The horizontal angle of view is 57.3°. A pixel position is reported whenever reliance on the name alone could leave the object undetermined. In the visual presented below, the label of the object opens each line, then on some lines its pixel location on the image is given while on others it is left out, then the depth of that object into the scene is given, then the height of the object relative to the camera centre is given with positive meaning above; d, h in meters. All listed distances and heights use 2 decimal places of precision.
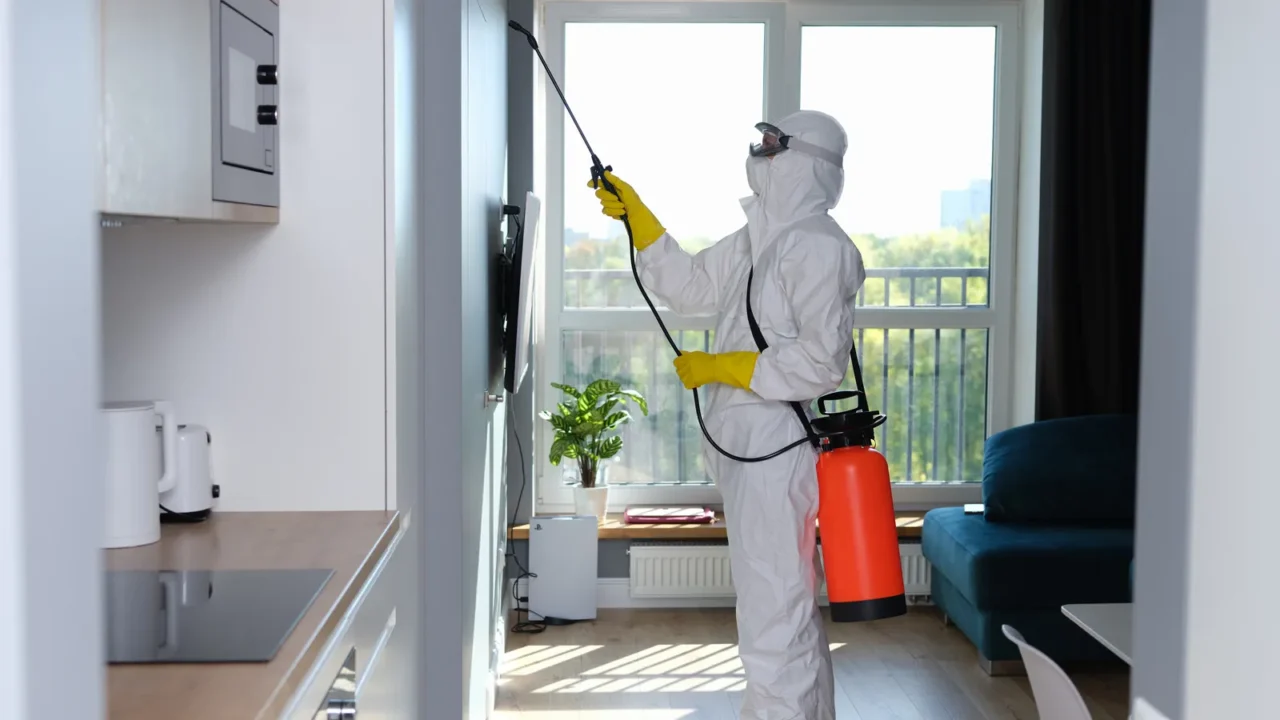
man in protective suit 3.25 -0.19
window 4.79 +0.56
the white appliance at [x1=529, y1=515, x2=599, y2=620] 4.43 -0.97
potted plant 4.48 -0.43
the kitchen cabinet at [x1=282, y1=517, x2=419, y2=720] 1.42 -0.49
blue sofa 3.81 -0.74
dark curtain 4.51 +0.41
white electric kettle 1.73 -0.25
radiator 4.64 -1.01
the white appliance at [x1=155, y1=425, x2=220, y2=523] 1.90 -0.28
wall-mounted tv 3.21 +0.06
